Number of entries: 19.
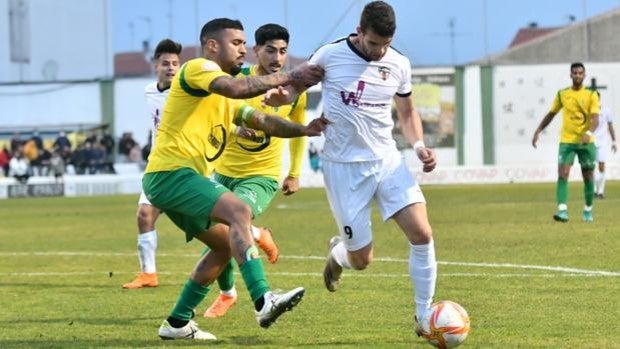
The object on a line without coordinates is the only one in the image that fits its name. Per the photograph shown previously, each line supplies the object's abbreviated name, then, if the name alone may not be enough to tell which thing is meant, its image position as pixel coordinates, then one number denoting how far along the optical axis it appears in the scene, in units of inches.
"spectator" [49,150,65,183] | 1947.5
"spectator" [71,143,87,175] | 2016.5
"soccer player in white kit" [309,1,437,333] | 369.4
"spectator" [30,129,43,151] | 2085.4
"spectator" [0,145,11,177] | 2026.3
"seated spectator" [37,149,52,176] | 2000.5
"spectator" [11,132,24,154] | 2075.5
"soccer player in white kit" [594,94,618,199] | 1245.1
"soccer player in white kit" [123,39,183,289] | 521.7
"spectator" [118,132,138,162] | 2094.0
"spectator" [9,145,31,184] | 1941.8
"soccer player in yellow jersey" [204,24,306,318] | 442.3
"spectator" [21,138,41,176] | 2008.2
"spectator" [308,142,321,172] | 2089.1
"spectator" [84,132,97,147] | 2050.4
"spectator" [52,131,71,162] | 2053.4
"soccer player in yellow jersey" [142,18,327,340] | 347.9
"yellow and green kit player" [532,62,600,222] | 860.6
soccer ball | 343.0
